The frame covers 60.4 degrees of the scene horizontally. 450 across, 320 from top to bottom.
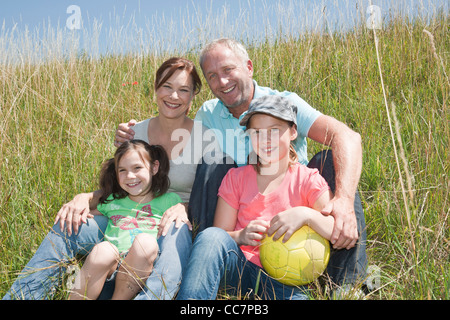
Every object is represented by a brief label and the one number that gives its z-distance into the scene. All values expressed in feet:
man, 6.64
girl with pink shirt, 6.17
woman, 6.73
